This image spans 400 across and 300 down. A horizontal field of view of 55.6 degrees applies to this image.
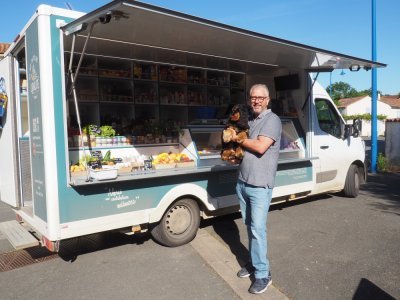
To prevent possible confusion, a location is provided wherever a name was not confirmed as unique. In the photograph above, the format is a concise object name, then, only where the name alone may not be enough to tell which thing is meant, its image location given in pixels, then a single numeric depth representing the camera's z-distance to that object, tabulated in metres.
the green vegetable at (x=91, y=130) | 5.12
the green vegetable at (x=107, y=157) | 4.64
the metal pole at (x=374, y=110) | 11.14
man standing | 3.49
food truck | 3.80
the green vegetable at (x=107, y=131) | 5.26
